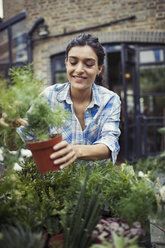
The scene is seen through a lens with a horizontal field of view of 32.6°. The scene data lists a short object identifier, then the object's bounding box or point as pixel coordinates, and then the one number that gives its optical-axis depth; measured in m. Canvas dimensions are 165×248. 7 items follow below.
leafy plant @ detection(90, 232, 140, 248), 0.85
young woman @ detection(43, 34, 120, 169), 1.52
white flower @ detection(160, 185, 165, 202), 1.14
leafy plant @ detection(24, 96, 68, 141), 1.01
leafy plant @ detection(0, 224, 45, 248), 0.81
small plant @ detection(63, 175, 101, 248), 0.94
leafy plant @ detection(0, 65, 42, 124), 0.99
